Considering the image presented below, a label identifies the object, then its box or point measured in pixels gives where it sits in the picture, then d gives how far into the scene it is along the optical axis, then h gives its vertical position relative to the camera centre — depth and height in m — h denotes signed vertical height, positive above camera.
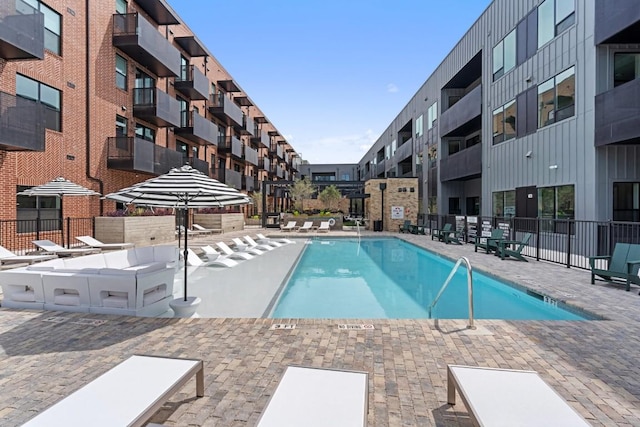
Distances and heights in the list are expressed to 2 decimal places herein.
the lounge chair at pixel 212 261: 9.45 -1.50
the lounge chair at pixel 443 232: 15.93 -0.94
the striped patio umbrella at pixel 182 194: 5.12 +0.32
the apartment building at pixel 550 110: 10.61 +4.09
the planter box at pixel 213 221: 21.66 -0.58
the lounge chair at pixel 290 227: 23.28 -1.03
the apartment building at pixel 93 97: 10.85 +5.01
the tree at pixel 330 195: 35.47 +1.85
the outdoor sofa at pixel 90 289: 5.19 -1.24
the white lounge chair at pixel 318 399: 2.15 -1.32
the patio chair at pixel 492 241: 11.68 -1.00
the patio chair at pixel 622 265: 6.68 -1.08
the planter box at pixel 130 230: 13.50 -0.74
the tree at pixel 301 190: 33.97 +2.22
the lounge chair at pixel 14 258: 8.62 -1.21
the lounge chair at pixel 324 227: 22.48 -1.03
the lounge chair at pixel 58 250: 10.05 -1.16
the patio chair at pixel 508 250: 10.45 -1.19
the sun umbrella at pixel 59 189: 10.27 +0.69
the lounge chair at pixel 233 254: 11.53 -1.44
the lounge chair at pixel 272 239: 15.71 -1.43
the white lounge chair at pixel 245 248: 13.08 -1.45
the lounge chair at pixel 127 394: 2.11 -1.29
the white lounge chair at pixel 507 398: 2.14 -1.30
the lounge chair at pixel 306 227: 23.18 -1.02
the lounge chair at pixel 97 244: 11.73 -1.16
